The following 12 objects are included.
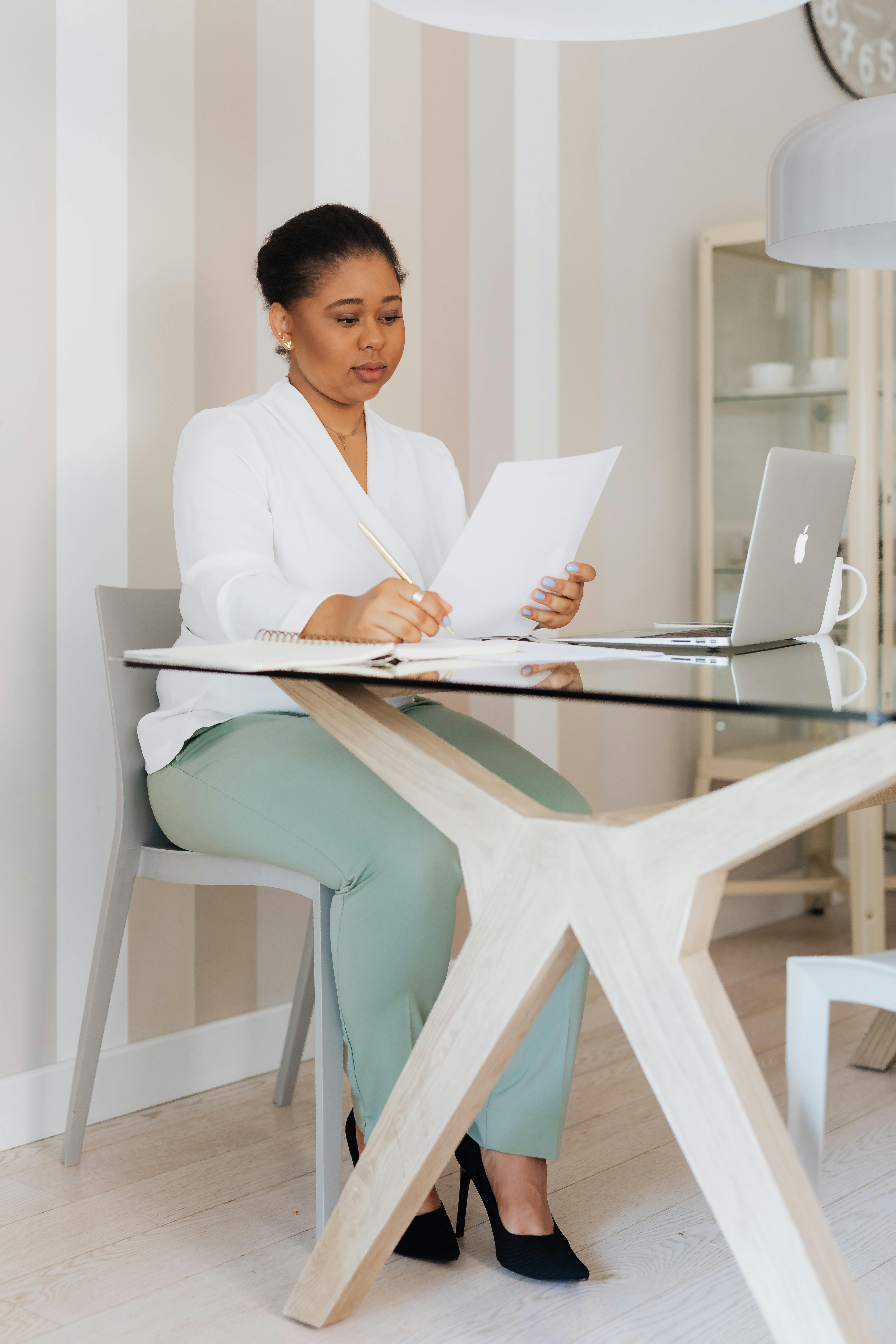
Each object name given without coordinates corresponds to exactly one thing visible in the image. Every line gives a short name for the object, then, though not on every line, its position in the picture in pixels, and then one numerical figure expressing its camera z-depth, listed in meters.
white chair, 3.26
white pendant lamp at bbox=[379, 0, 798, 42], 3.44
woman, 3.47
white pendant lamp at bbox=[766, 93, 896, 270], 3.60
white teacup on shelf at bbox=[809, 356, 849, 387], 4.89
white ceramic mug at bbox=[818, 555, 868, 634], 3.80
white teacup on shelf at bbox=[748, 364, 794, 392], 4.99
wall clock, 5.33
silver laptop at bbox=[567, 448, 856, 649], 3.53
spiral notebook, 3.17
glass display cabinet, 4.83
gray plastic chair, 3.74
